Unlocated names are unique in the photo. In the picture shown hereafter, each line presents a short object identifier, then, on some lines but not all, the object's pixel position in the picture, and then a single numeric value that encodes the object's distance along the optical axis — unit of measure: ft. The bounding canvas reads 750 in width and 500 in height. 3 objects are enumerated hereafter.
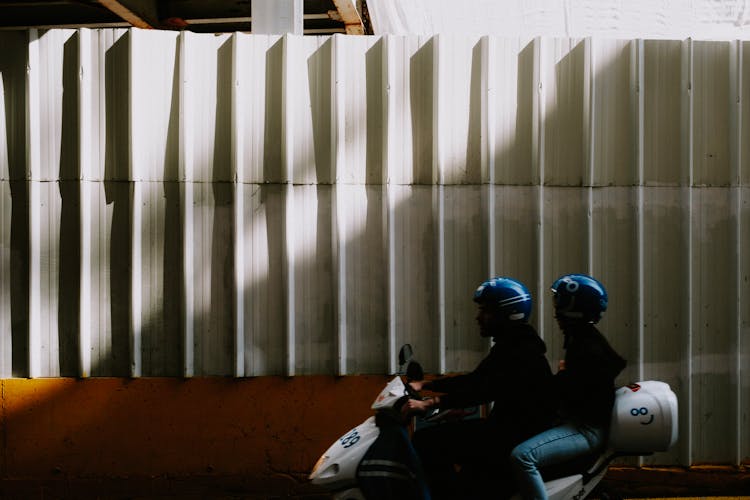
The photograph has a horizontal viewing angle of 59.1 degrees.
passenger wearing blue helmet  12.93
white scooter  12.86
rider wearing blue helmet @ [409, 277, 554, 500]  13.16
